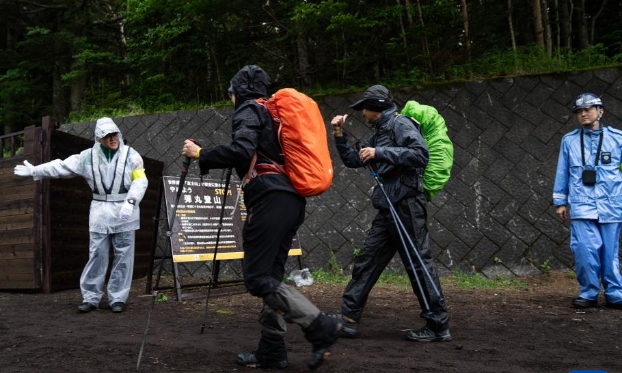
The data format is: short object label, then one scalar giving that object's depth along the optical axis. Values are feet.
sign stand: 22.00
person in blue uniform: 18.69
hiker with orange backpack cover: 10.43
